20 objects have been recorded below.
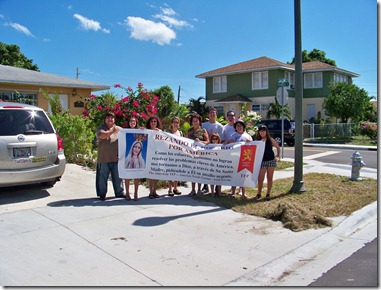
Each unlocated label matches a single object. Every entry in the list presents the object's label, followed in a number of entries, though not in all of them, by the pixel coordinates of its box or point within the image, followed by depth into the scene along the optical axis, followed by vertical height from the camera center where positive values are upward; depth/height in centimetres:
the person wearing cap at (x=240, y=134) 769 -7
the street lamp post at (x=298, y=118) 808 +28
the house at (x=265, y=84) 3322 +448
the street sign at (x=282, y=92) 1512 +160
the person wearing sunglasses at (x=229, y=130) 794 +3
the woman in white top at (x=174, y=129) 771 +5
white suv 630 -26
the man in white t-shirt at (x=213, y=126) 806 +12
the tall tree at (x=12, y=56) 3584 +778
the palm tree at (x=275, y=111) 3123 +171
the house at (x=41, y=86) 1794 +243
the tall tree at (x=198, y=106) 3531 +248
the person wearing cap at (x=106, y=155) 700 -44
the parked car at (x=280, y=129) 2395 +10
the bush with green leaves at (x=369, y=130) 2565 -2
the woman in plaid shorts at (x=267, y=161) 763 -64
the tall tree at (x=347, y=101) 2753 +219
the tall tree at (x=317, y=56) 5459 +1122
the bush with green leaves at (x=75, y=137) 1048 -13
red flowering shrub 981 +69
